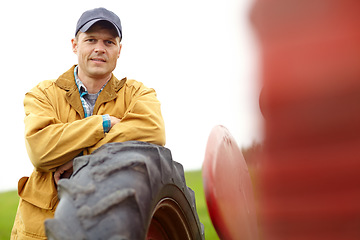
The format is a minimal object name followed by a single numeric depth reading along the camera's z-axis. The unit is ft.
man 5.13
